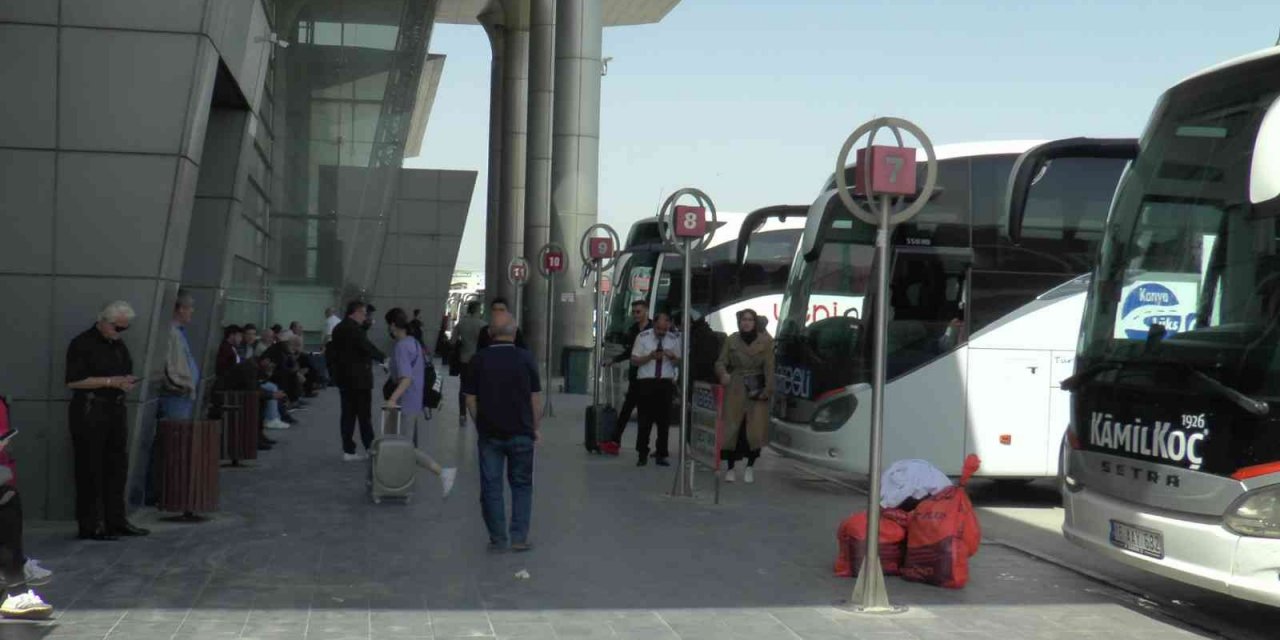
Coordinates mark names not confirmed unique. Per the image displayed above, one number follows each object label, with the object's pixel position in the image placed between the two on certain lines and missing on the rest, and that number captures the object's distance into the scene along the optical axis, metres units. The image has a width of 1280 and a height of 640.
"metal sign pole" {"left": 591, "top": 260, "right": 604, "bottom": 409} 20.67
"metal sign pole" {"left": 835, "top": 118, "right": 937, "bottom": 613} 8.98
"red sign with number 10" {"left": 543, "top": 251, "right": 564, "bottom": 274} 24.89
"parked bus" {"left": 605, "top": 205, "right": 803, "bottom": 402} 23.73
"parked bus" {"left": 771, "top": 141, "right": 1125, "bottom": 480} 14.46
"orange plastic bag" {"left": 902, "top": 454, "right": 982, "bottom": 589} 9.82
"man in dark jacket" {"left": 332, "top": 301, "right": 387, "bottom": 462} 16.72
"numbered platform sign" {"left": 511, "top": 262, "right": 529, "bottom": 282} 27.79
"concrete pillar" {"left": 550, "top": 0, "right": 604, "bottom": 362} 37.53
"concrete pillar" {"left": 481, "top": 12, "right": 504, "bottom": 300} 56.94
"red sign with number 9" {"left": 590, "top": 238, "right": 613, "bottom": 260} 25.03
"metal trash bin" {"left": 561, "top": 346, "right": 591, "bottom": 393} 33.31
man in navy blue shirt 10.88
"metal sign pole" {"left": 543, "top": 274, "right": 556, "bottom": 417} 24.52
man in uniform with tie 17.02
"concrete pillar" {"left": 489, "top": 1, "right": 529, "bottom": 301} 55.47
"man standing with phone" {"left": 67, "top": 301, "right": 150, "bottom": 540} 10.91
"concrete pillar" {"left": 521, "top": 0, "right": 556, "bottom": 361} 41.66
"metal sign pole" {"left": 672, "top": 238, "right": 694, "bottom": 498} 14.16
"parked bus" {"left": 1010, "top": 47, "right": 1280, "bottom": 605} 7.98
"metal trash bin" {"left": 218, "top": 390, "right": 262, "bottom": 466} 16.59
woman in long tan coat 15.47
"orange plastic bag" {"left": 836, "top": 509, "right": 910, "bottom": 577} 10.02
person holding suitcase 15.34
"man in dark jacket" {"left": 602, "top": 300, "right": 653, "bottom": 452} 17.50
